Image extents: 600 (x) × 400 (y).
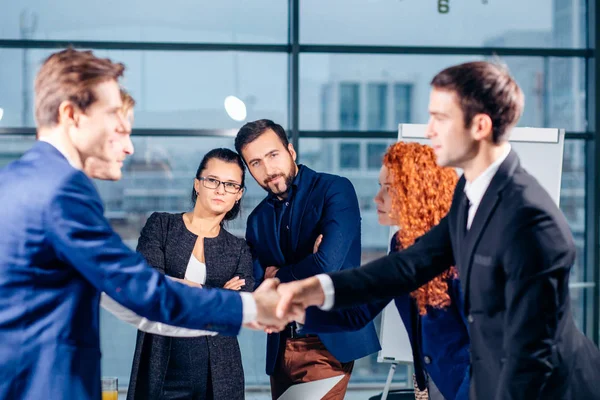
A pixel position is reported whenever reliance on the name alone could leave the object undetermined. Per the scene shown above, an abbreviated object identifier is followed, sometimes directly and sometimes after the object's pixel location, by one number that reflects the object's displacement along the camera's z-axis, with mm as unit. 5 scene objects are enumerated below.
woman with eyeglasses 3068
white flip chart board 4234
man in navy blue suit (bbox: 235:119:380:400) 3096
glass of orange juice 3480
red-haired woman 2293
